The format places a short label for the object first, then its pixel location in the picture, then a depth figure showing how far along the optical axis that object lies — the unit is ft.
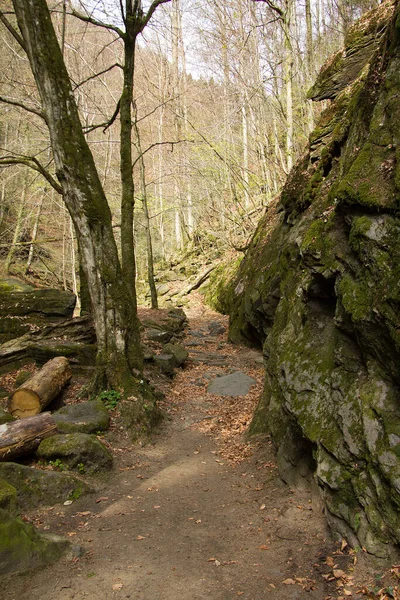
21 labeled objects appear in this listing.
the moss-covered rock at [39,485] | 15.31
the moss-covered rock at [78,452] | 18.34
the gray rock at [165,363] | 34.24
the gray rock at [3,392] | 25.30
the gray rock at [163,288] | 83.35
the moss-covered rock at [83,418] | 20.95
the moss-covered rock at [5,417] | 20.73
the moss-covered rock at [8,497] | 13.47
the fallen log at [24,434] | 17.53
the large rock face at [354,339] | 11.77
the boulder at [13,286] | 34.50
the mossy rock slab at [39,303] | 32.58
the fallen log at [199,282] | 78.84
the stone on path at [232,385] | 31.14
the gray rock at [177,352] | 37.61
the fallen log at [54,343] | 29.22
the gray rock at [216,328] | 52.54
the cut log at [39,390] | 23.04
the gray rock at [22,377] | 26.52
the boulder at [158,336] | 41.89
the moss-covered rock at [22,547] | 11.01
